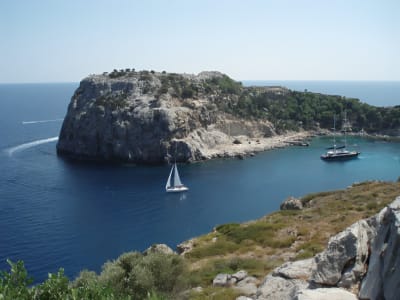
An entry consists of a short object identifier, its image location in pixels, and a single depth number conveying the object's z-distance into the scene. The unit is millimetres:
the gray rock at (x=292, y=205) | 41719
